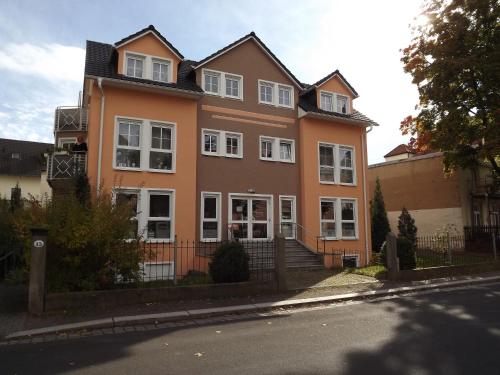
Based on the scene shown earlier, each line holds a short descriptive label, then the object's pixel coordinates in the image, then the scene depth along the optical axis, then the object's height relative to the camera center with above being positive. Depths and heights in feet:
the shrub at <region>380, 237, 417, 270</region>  50.57 -1.30
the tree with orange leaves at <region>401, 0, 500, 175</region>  67.62 +26.99
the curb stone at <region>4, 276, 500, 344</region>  27.25 -5.12
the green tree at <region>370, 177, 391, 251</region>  82.33 +3.18
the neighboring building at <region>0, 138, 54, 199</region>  144.46 +24.72
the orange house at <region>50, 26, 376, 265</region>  54.44 +14.15
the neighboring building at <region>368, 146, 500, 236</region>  90.53 +10.58
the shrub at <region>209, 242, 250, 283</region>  38.93 -2.01
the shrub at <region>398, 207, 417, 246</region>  84.23 +3.45
